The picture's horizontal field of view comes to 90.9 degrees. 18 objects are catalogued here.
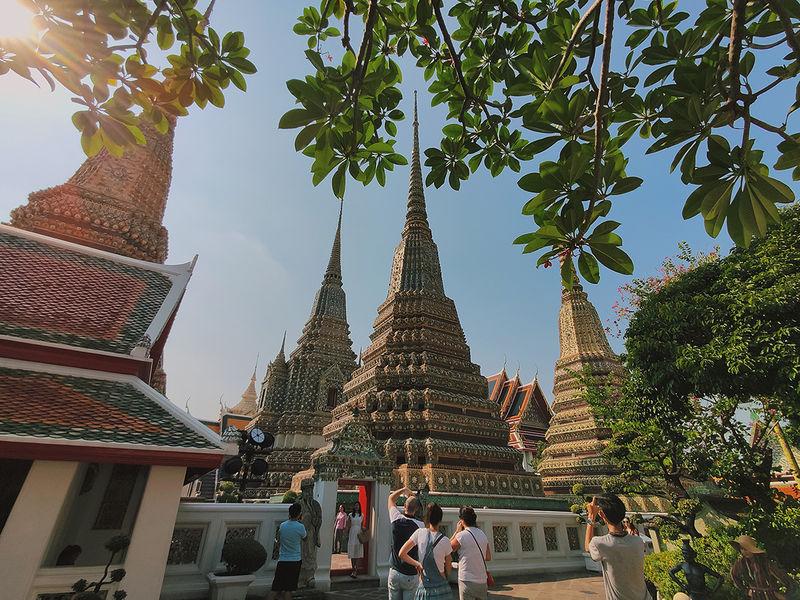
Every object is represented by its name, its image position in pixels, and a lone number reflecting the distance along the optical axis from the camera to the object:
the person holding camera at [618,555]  3.00
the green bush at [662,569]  5.60
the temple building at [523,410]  22.89
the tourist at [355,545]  7.09
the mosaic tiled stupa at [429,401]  11.45
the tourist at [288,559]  4.91
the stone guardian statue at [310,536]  5.97
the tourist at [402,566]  3.66
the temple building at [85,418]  4.11
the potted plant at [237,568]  5.28
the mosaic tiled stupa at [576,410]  15.13
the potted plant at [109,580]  3.55
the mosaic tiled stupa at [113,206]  12.15
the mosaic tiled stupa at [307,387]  19.44
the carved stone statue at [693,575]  4.88
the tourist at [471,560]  3.39
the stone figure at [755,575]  4.59
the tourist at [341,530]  8.92
